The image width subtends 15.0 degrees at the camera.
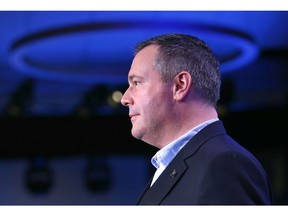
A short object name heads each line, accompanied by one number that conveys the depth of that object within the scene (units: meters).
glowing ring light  3.81
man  2.16
